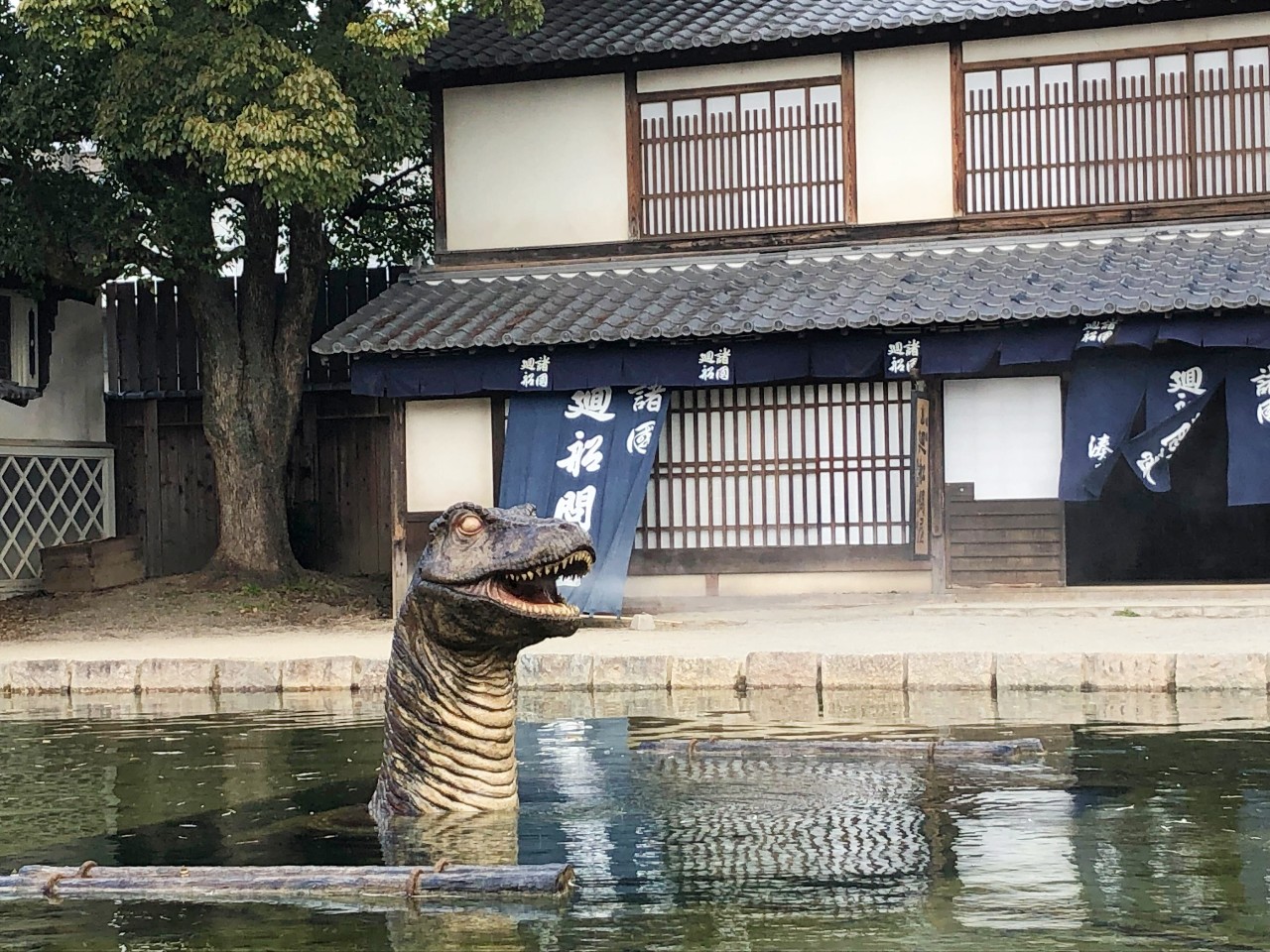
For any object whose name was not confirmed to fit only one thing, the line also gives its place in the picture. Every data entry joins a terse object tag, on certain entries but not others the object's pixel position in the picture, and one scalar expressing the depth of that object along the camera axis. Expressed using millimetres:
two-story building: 17547
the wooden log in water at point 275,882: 6266
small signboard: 18281
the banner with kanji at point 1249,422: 17219
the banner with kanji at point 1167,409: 17391
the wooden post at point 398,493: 19203
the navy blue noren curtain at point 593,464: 18453
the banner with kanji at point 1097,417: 17531
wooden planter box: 22359
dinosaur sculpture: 7258
